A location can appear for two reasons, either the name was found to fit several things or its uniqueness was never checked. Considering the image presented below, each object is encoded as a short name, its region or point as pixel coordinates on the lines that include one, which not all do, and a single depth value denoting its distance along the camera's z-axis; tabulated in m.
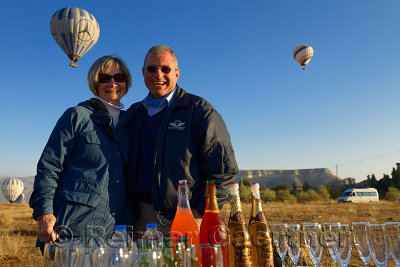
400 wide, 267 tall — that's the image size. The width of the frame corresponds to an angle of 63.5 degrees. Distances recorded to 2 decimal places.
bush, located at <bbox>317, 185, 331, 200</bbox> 49.41
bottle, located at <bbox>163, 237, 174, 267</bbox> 1.20
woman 2.28
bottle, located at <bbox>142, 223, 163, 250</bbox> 1.23
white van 42.44
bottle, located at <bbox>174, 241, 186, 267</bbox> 1.17
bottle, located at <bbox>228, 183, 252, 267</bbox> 1.40
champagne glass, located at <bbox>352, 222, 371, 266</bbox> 1.61
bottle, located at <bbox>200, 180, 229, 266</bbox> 1.38
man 2.42
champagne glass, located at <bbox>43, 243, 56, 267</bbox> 1.29
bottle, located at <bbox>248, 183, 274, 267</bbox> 1.48
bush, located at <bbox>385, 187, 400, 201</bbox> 44.28
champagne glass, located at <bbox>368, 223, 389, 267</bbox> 1.54
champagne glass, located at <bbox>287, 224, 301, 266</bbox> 1.63
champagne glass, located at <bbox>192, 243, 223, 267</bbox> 1.17
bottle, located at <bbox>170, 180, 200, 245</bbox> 1.53
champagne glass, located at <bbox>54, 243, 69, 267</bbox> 1.27
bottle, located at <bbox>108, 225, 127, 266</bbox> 1.16
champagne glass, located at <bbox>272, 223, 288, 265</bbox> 1.64
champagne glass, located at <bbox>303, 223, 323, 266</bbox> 1.62
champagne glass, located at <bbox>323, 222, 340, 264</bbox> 1.62
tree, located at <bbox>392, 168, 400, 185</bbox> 56.88
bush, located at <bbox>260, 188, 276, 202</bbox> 44.12
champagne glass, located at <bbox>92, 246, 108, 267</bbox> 1.21
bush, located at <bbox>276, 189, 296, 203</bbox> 42.72
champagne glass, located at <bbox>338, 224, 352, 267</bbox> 1.60
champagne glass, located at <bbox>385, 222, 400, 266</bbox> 1.51
